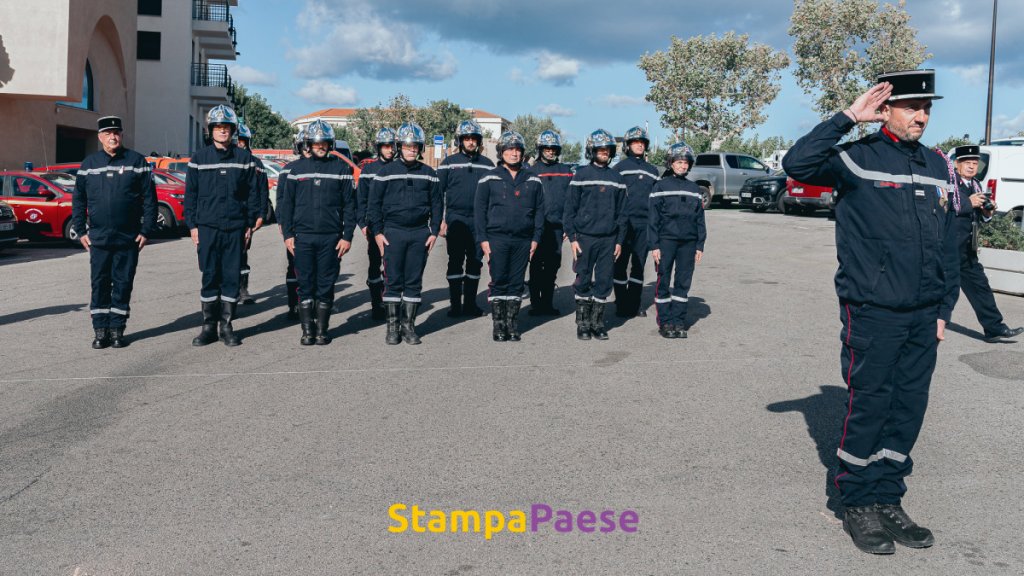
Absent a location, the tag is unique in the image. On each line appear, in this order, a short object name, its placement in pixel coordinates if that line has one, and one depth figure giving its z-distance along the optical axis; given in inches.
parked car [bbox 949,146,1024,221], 712.4
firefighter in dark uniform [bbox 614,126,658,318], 405.4
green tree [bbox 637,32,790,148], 2260.1
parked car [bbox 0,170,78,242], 708.0
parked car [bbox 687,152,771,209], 1235.2
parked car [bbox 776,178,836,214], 1025.1
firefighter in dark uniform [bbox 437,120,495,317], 396.5
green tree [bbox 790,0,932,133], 1839.3
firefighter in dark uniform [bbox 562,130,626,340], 347.9
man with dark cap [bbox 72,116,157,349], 322.7
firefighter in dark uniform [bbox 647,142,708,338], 354.3
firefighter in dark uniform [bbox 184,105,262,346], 325.1
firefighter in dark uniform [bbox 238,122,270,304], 338.6
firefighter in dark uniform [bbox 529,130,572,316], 409.4
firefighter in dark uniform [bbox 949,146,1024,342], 303.7
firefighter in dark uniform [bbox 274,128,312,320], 360.2
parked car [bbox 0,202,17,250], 634.8
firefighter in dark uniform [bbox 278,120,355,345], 333.1
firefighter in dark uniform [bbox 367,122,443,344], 337.7
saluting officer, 157.2
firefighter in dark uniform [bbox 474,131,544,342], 343.0
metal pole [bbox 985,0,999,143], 1238.3
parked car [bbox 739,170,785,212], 1117.1
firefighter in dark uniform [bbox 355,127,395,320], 360.2
